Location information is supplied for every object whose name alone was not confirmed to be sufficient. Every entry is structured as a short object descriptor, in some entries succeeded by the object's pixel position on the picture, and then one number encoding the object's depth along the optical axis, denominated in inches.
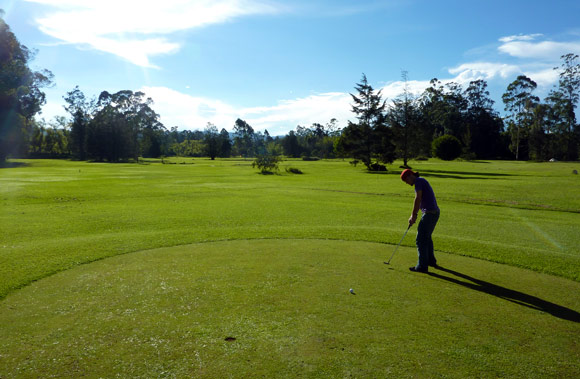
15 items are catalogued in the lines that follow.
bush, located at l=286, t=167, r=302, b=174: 2234.0
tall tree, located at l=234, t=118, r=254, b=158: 6850.4
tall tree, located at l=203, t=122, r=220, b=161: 4943.4
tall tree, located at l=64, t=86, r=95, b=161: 4207.7
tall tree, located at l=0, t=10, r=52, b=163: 2474.2
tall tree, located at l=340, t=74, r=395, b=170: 2603.3
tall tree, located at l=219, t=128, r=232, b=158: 5521.7
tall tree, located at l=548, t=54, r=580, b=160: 3634.4
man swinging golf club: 330.6
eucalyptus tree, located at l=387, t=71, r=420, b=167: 2679.6
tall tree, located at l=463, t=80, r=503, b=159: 4291.3
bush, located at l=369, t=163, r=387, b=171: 2516.0
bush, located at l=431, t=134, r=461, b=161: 3353.8
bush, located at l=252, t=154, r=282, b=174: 2346.2
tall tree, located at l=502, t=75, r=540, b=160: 3988.7
